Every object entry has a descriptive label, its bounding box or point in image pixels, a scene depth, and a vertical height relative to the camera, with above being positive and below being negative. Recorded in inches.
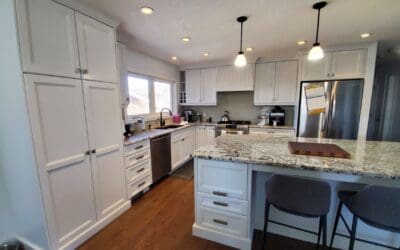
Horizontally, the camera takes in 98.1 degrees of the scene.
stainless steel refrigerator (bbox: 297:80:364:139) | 119.3 +0.2
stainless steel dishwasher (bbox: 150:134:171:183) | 112.5 -32.3
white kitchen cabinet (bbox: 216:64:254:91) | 157.2 +28.1
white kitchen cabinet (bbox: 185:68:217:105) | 171.3 +22.6
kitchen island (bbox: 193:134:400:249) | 51.0 -23.5
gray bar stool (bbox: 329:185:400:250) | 40.2 -24.4
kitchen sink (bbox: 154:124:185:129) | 146.3 -14.9
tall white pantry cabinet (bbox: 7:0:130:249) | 53.6 -1.2
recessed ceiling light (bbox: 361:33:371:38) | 100.6 +42.2
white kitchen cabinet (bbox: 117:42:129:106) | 94.8 +20.0
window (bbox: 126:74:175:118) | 128.7 +11.7
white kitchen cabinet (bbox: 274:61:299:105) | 144.3 +21.6
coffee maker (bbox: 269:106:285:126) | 153.6 -8.1
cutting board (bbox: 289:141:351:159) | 60.0 -15.8
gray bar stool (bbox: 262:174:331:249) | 46.5 -24.3
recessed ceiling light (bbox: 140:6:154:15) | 69.5 +40.4
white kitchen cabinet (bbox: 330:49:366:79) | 117.2 +29.9
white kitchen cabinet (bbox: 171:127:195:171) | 137.0 -32.1
